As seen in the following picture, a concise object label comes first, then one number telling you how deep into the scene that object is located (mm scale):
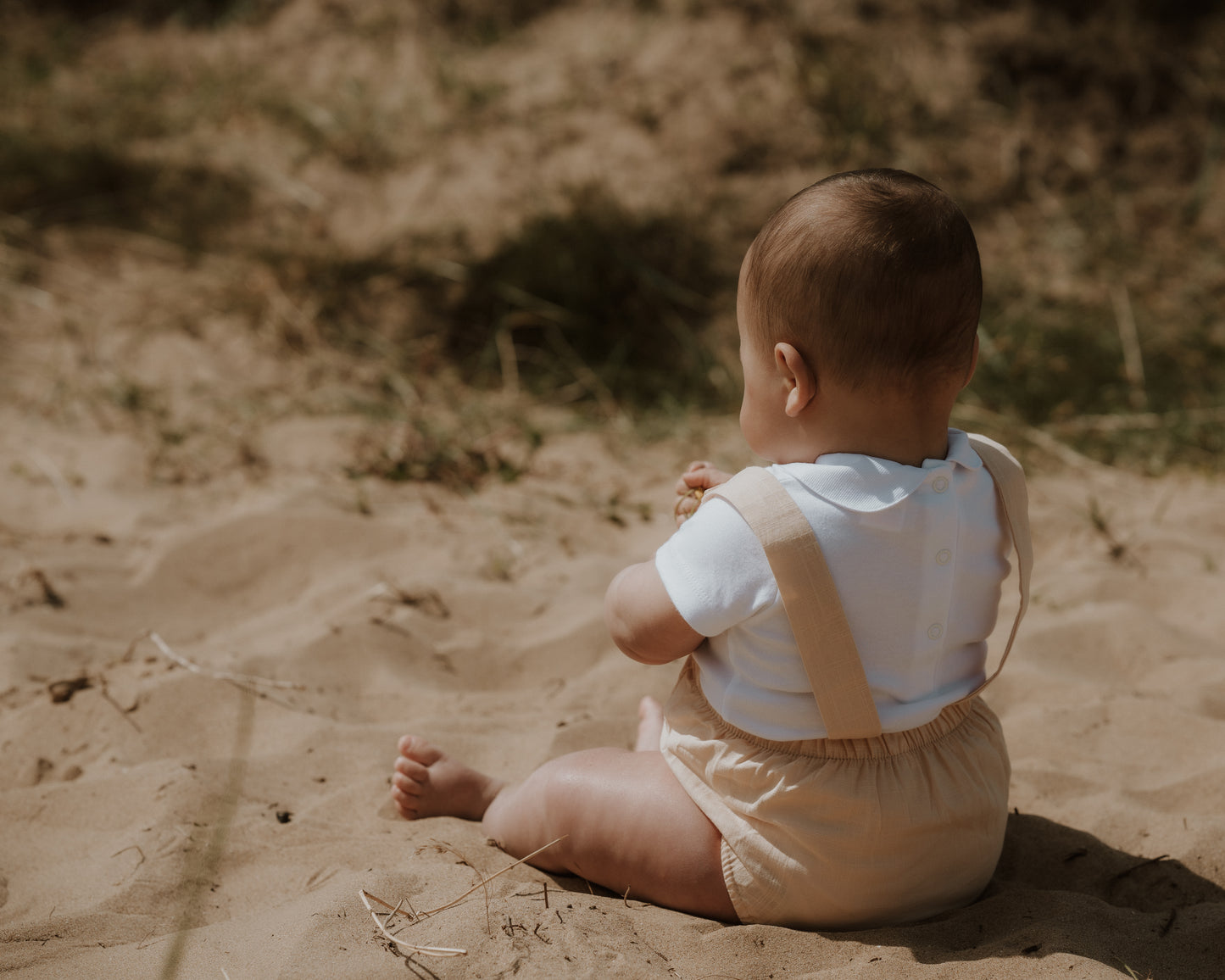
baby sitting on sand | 1734
